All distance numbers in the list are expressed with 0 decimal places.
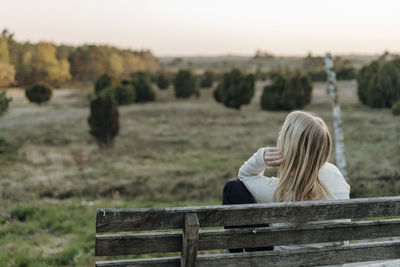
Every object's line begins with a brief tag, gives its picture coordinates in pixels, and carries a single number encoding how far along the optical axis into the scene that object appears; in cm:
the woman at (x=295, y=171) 252
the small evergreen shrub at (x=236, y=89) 4078
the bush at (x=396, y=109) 3266
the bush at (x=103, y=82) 4697
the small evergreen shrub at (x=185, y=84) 5219
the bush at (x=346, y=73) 6231
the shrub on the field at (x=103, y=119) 2191
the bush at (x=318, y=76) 6066
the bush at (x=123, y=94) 4413
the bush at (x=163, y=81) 6205
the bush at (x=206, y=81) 6500
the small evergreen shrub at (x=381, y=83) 3816
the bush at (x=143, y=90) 4878
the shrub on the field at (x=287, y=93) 3988
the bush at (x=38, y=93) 4145
